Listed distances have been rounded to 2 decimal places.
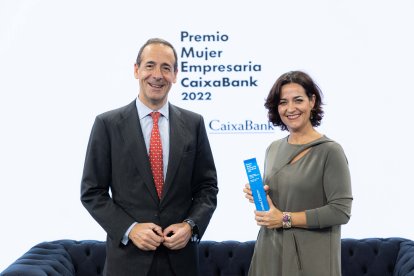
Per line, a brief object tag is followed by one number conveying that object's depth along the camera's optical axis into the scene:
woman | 2.41
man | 2.46
